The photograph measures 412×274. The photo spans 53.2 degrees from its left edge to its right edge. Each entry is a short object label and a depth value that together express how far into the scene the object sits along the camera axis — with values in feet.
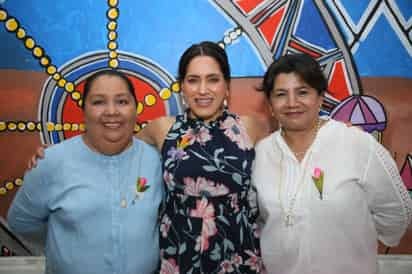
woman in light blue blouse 4.88
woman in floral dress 5.18
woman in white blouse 4.97
